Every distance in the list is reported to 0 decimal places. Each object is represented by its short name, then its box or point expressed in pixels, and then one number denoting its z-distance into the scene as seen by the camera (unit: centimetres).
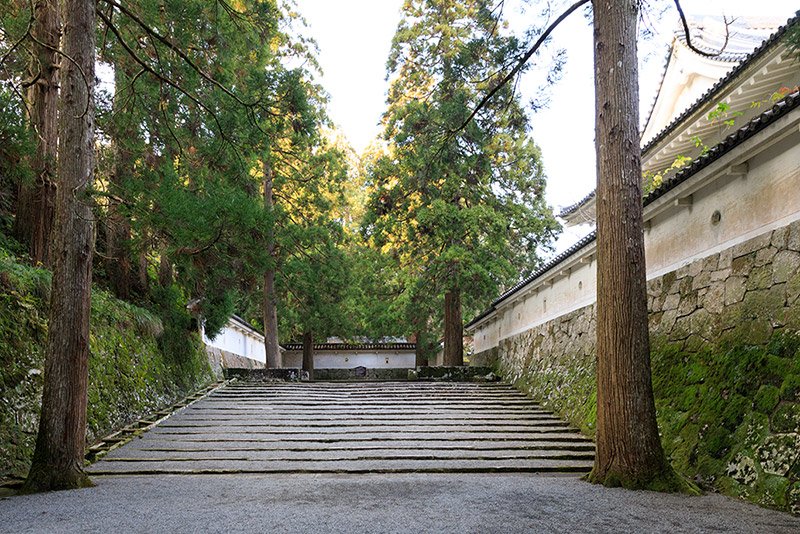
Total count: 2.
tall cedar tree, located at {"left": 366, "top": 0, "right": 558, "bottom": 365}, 1433
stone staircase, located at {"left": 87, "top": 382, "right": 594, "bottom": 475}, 728
